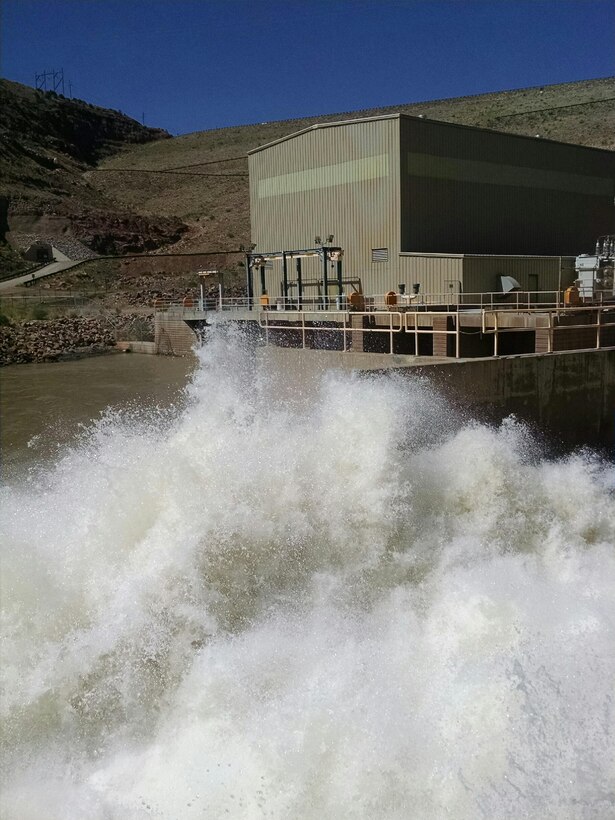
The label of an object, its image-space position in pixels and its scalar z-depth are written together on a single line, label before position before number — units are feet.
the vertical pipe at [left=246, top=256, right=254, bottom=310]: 100.23
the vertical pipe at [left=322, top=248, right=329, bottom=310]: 83.41
